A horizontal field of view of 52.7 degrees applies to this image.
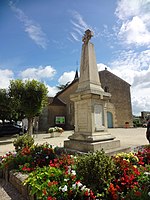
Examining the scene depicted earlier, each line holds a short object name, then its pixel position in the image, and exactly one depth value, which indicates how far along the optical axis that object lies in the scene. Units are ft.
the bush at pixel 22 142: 19.27
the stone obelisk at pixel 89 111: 16.70
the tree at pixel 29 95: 40.60
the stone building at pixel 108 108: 74.90
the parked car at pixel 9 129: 54.39
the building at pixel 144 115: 104.73
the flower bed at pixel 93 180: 7.54
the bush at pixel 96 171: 8.29
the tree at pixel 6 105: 47.50
